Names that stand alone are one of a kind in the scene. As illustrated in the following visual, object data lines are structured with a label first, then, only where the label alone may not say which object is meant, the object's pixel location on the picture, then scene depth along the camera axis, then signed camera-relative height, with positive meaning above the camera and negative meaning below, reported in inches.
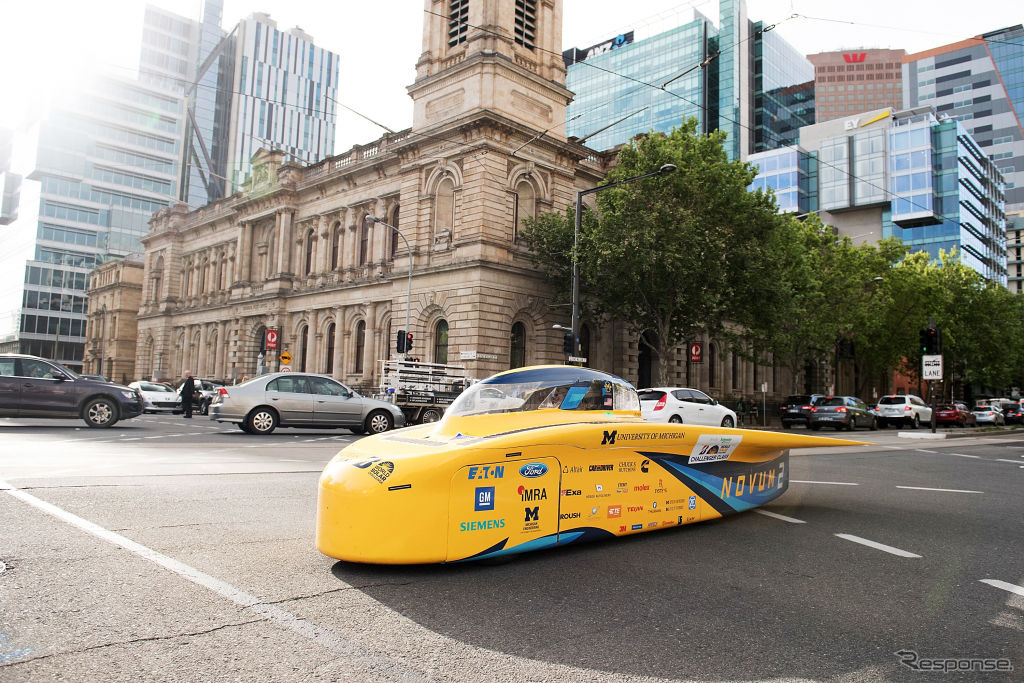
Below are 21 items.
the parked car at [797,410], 1151.0 -11.8
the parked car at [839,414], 1108.5 -16.7
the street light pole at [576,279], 898.7 +154.6
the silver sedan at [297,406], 620.1 -19.6
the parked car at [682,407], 775.7 -9.8
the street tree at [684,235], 1002.1 +240.9
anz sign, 4160.9 +2155.8
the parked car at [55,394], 581.0 -15.3
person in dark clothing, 981.5 -17.8
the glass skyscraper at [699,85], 3850.9 +1839.0
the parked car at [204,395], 1187.9 -22.8
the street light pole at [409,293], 1206.2 +168.8
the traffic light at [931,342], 918.4 +86.9
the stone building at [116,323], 2480.3 +206.9
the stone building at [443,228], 1181.7 +322.3
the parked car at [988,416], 1604.3 -15.0
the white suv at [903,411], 1274.6 -7.8
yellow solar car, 169.9 -23.0
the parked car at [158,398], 1153.4 -30.3
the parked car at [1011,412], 1741.6 -4.6
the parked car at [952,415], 1487.5 -14.7
